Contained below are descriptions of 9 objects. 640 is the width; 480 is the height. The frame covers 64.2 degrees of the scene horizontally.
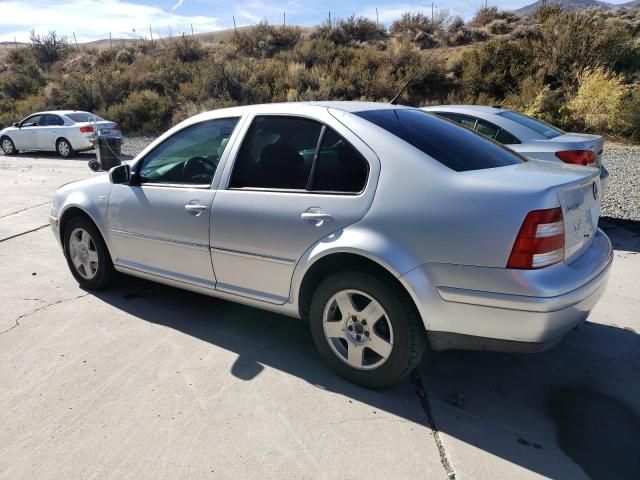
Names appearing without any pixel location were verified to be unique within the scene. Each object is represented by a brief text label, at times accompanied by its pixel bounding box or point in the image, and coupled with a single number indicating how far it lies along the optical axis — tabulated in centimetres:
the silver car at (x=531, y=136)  566
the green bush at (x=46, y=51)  3750
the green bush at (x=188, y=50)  3023
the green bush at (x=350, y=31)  2823
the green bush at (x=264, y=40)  2950
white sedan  1524
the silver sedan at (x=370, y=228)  259
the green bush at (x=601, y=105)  1392
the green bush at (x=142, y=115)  2083
